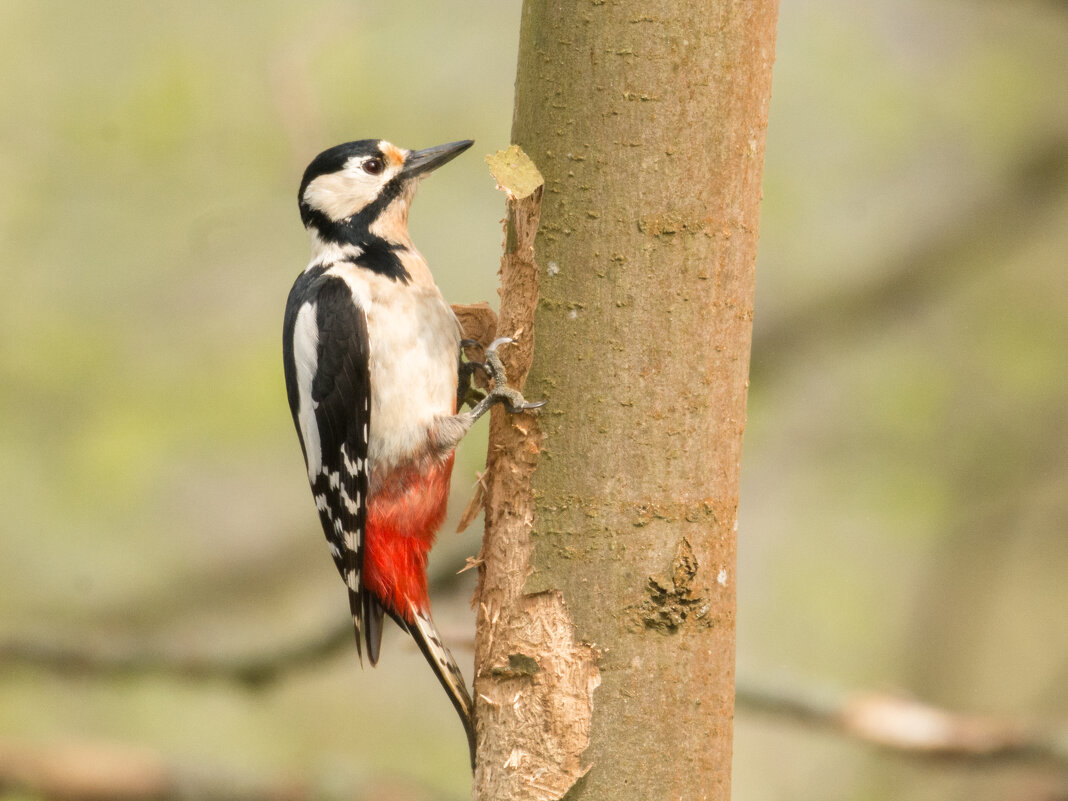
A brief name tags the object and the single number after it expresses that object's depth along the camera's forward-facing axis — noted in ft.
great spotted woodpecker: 18.83
